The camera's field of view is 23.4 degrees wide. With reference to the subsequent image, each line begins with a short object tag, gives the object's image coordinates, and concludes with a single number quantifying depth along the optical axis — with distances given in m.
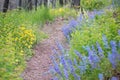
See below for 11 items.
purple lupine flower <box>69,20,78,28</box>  7.73
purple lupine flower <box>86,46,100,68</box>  4.19
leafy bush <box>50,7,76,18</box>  13.48
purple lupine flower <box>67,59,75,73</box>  4.37
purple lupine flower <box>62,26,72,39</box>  7.96
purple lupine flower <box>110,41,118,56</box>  4.05
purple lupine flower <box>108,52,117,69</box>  4.01
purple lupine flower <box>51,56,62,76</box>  4.59
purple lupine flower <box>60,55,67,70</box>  4.56
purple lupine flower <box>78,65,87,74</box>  4.24
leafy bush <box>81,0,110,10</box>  12.84
